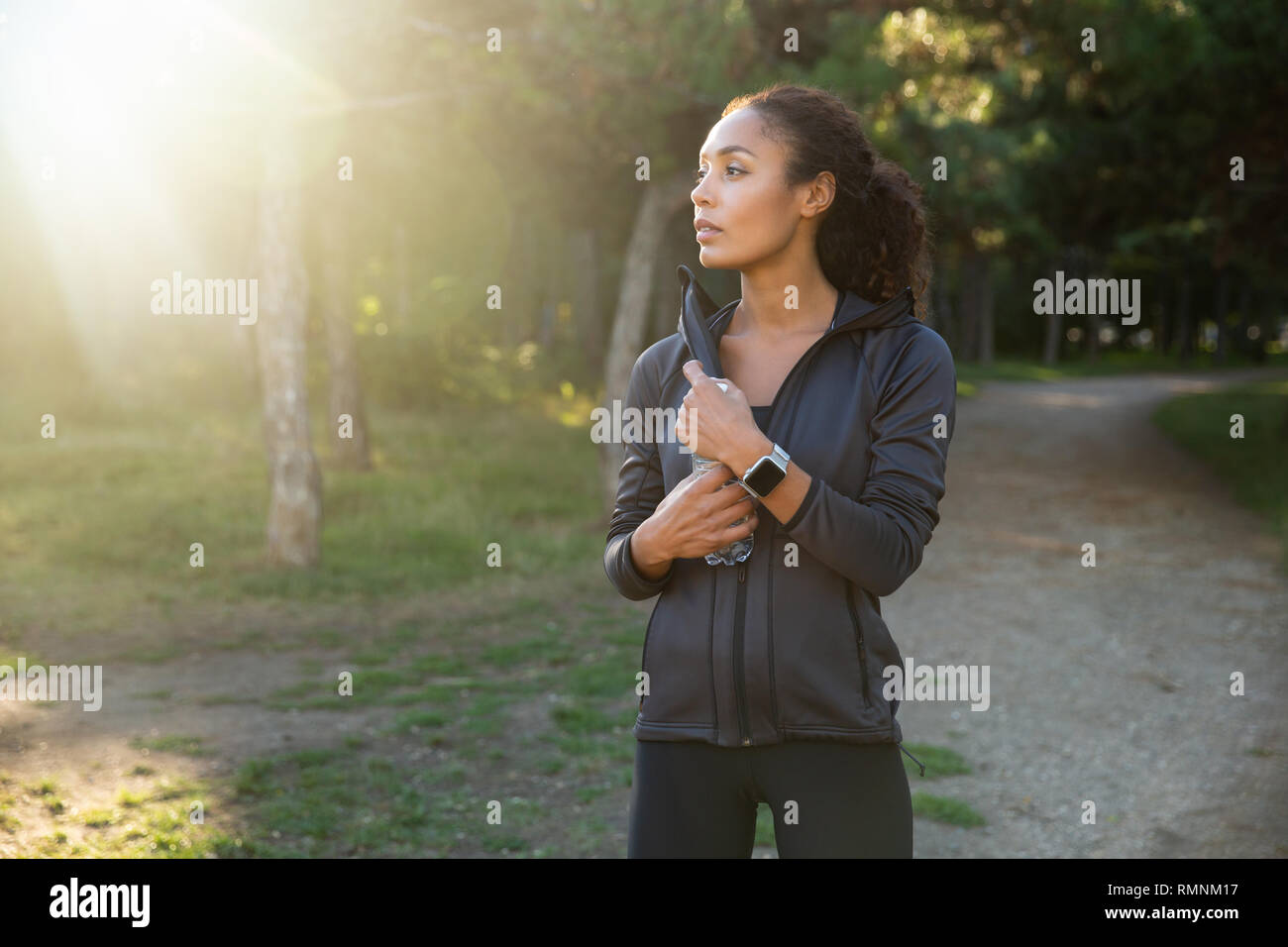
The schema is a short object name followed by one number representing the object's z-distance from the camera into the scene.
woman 2.21
